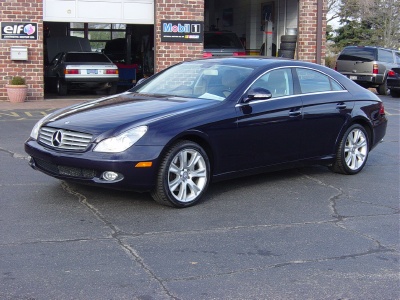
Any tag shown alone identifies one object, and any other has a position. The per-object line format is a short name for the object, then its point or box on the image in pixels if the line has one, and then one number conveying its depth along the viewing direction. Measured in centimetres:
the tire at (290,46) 2084
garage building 1728
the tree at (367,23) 4169
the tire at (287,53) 2073
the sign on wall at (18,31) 1714
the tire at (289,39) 2084
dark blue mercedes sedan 629
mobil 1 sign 1875
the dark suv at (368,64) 2359
